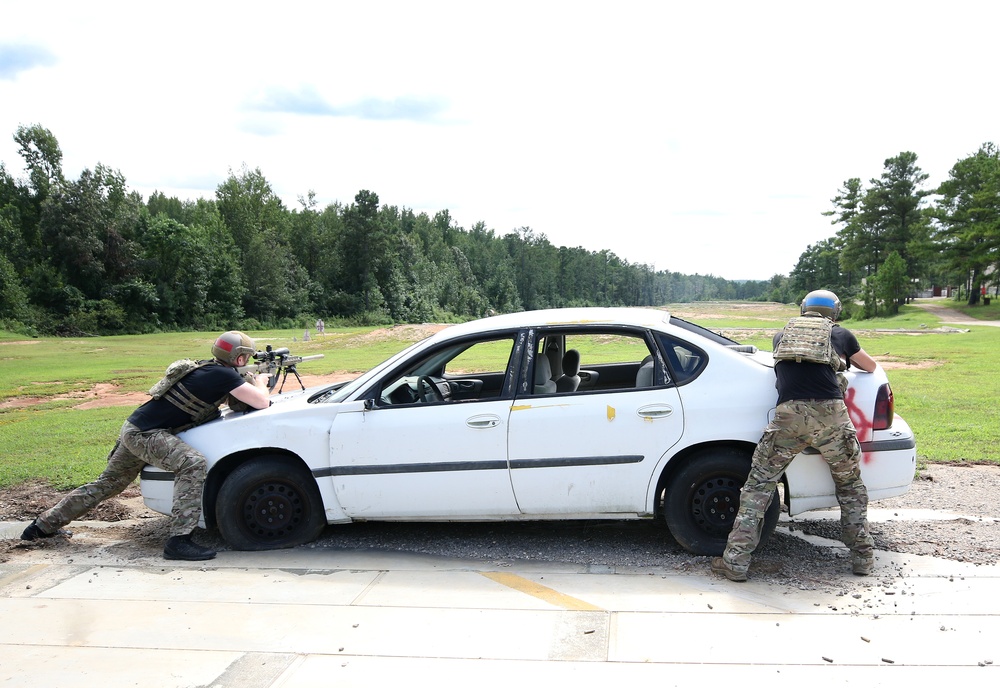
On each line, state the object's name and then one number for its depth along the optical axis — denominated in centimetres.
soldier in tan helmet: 549
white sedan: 496
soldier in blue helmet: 462
